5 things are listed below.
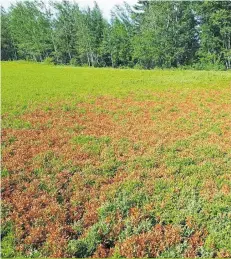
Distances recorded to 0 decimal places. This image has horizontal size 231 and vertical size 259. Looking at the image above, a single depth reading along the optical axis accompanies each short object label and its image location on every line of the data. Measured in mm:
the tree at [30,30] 89812
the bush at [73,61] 86225
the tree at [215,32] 58812
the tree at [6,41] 102356
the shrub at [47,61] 74406
